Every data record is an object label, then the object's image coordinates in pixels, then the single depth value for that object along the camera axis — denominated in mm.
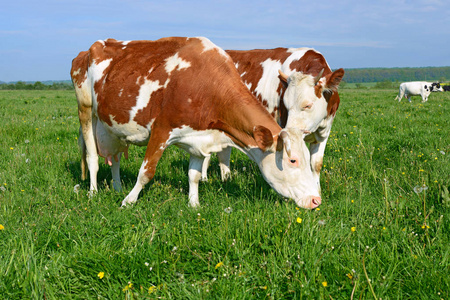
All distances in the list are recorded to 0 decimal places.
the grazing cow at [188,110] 3961
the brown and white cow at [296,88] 4555
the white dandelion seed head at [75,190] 4862
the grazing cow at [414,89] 28144
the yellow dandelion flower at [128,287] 2544
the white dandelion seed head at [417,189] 3779
